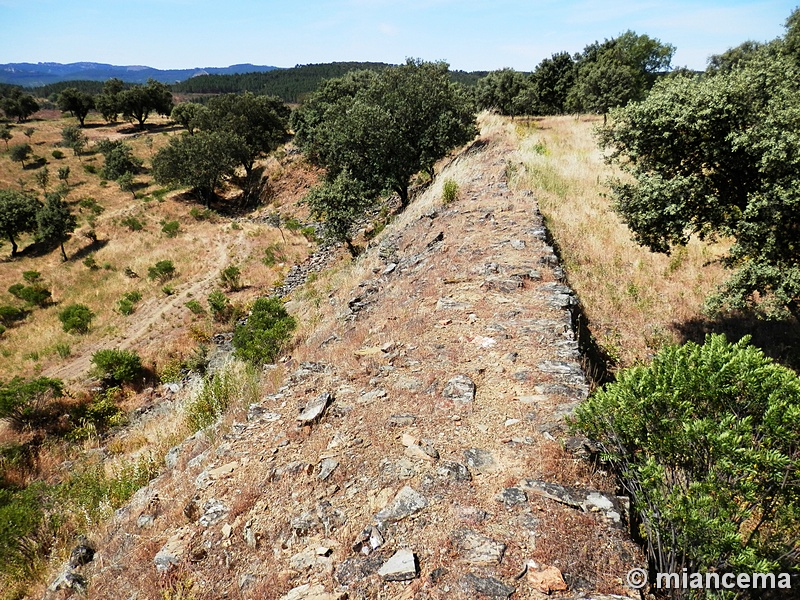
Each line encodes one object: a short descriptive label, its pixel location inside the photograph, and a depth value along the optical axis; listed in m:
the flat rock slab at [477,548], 3.79
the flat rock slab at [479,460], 4.85
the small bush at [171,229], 37.72
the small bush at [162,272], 29.61
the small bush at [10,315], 26.52
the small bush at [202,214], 41.38
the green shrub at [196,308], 24.14
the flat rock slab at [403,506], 4.38
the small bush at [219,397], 8.38
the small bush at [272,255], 30.70
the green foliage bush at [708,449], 3.16
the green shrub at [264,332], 11.41
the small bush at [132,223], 38.91
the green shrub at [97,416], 15.28
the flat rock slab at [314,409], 6.23
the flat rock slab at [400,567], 3.75
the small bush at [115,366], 17.91
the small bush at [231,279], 27.31
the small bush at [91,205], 44.97
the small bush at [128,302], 25.59
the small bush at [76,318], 23.80
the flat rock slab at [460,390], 6.04
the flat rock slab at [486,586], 3.50
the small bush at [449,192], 17.95
